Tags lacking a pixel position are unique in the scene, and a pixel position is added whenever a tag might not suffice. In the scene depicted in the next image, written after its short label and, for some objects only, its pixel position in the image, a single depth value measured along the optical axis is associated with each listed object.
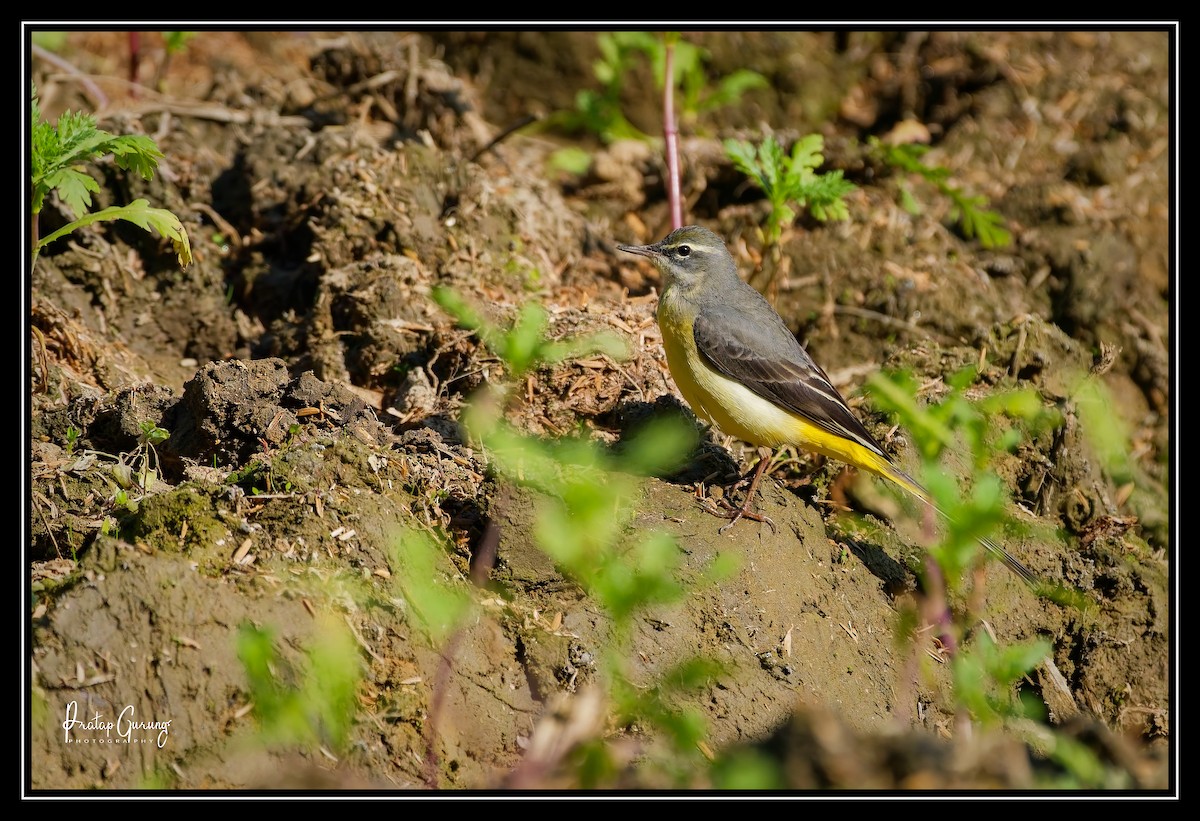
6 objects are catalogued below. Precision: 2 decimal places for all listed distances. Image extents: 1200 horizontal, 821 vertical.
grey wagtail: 14.80
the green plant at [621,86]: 19.84
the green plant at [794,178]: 16.92
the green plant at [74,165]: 12.46
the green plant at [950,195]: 18.67
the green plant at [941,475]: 8.02
